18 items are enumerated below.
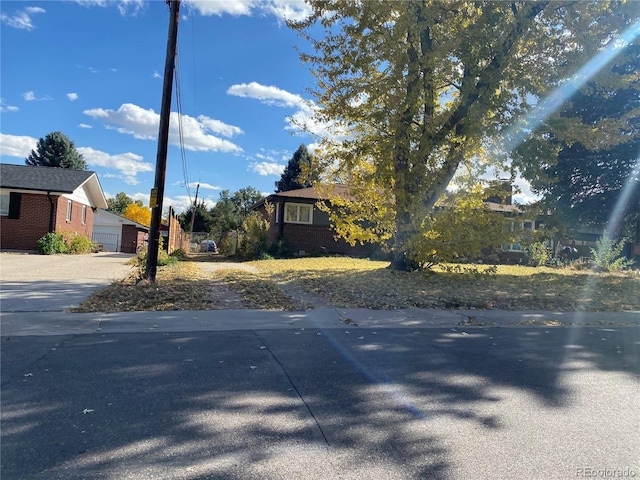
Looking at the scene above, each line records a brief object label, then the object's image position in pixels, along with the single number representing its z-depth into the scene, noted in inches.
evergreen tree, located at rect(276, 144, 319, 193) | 2444.6
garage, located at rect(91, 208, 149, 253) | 1374.3
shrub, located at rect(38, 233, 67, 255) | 839.1
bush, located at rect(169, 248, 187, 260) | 997.8
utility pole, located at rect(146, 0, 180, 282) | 400.5
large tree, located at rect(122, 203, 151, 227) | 2554.6
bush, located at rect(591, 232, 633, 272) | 755.4
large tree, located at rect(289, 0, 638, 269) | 442.6
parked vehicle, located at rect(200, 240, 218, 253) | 1727.4
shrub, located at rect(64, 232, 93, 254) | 917.7
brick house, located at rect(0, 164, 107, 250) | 880.9
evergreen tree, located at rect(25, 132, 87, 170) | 2010.3
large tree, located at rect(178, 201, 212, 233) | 2775.6
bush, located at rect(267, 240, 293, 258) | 933.2
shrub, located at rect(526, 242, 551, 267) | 937.5
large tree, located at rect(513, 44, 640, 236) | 478.6
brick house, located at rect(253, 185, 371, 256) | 975.0
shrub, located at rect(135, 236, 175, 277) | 500.4
